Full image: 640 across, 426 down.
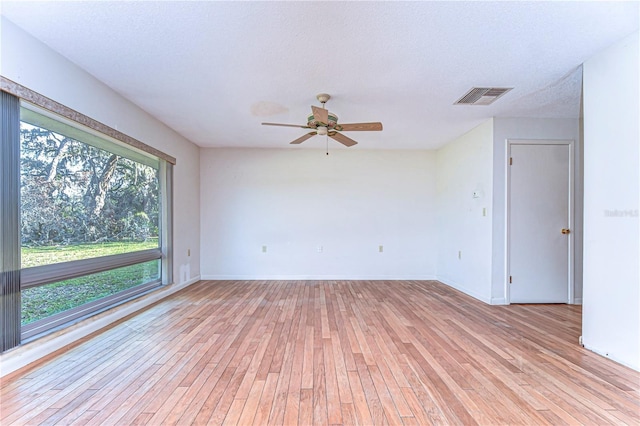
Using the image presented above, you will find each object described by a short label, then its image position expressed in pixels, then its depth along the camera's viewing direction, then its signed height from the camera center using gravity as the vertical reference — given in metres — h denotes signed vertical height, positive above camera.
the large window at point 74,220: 2.26 -0.10
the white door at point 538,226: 3.81 -0.21
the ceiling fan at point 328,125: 2.87 +0.88
